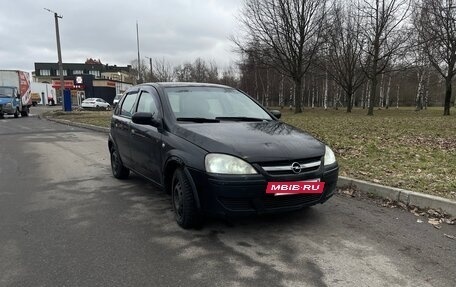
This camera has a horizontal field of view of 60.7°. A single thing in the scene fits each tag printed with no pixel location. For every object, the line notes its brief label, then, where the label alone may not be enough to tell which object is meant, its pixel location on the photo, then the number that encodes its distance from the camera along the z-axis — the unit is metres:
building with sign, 66.50
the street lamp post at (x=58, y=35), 28.09
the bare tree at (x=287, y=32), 32.09
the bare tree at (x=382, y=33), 30.62
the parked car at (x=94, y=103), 48.78
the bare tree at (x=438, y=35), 25.97
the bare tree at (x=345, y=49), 33.94
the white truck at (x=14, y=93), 28.20
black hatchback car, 3.84
